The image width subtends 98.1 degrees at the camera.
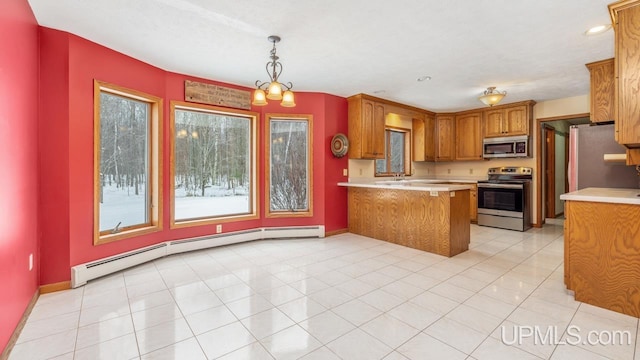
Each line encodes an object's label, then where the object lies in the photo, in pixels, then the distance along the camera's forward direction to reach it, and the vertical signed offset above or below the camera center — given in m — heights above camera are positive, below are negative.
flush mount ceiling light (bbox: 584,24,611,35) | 2.56 +1.41
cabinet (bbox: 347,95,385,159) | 4.89 +0.93
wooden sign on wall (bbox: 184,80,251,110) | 3.91 +1.27
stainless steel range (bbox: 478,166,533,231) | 5.12 -0.39
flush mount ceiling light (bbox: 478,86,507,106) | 4.22 +1.26
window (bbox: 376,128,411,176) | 6.05 +0.60
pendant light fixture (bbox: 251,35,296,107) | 2.72 +0.87
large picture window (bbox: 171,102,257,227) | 3.97 +0.25
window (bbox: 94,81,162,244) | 3.09 +0.22
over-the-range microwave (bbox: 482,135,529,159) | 5.38 +0.65
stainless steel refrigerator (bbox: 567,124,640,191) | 3.44 +0.21
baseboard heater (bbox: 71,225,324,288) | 2.85 -0.90
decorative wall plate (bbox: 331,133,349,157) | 4.86 +0.63
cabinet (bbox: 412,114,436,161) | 6.37 +0.96
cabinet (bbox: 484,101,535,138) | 5.30 +1.19
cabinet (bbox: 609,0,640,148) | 2.13 +0.84
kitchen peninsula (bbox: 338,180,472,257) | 3.74 -0.54
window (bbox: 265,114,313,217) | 4.71 +0.23
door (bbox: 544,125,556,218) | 6.10 +0.13
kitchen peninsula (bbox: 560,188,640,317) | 2.20 -0.60
